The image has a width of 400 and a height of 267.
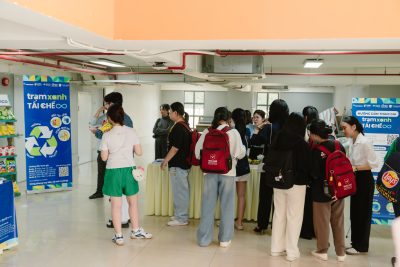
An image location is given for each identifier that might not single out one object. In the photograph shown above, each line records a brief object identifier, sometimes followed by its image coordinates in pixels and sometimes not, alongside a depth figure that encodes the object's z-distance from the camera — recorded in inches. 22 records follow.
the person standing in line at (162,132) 330.0
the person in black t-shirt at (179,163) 189.8
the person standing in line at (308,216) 178.1
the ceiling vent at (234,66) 222.1
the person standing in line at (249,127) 217.9
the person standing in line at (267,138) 176.9
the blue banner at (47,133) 258.1
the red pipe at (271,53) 190.4
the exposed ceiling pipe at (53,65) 225.7
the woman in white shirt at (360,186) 158.2
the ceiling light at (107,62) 270.0
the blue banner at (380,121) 190.7
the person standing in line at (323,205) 147.5
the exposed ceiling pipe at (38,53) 212.5
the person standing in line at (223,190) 165.5
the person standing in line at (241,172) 187.0
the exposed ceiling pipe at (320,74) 377.7
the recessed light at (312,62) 248.3
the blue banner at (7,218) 157.6
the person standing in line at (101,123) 187.8
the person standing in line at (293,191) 148.7
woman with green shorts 164.1
